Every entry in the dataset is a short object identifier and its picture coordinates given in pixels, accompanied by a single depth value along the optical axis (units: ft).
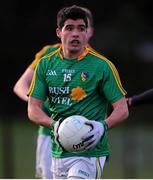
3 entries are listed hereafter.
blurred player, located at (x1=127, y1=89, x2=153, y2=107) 54.70
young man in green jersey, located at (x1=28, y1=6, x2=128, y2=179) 51.29
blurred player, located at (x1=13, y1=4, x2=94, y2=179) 62.49
